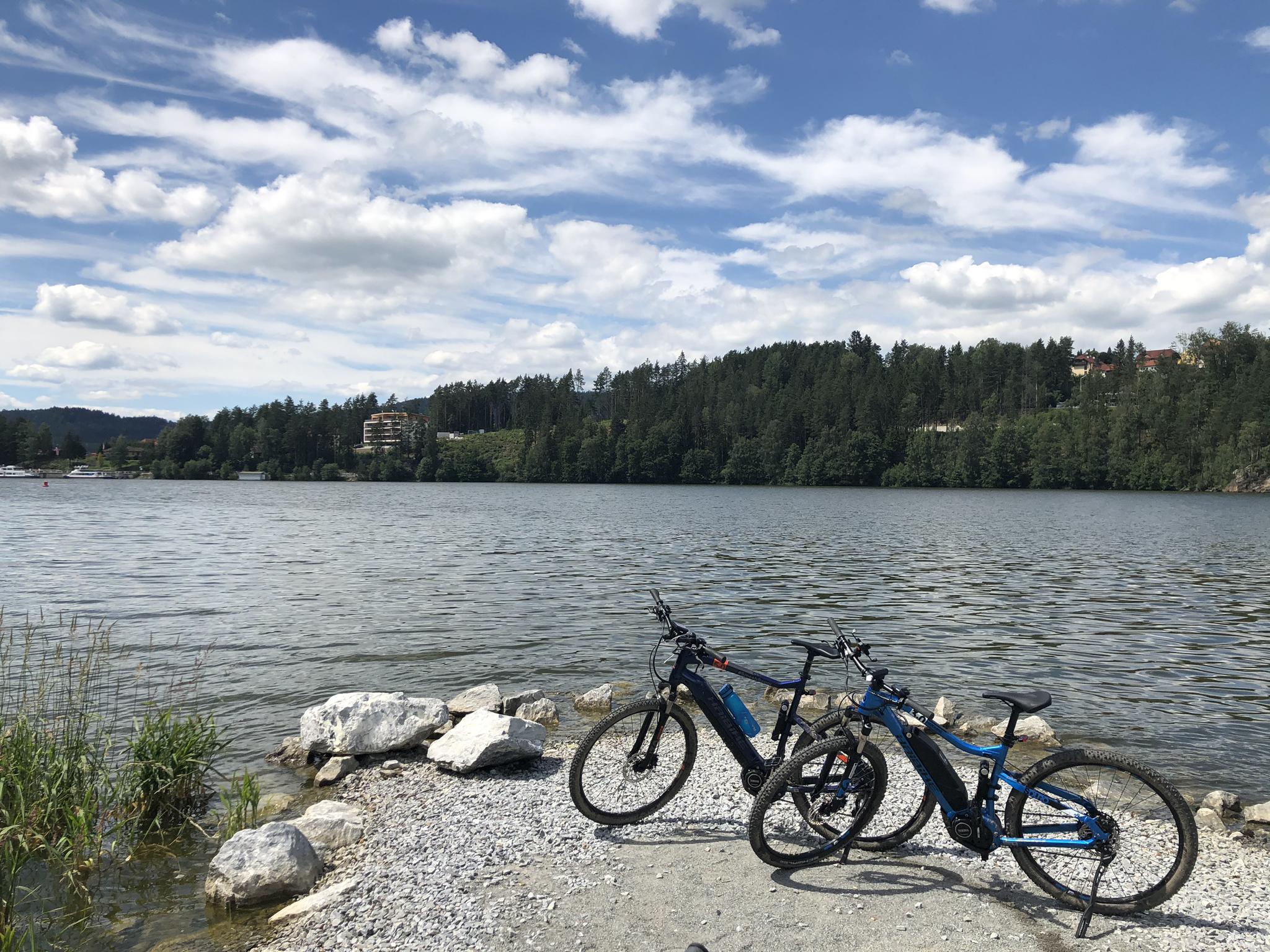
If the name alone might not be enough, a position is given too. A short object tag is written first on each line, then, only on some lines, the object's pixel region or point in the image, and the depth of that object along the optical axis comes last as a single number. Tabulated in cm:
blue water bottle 787
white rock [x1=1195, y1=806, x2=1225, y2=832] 927
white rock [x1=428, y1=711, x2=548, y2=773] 1042
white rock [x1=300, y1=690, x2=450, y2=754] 1146
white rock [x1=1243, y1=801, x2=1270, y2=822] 934
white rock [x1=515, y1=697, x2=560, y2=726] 1359
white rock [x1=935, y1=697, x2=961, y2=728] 1343
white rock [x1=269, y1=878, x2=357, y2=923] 693
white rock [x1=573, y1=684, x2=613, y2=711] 1466
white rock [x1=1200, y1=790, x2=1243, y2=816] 984
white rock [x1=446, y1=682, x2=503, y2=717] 1358
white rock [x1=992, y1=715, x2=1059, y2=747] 1282
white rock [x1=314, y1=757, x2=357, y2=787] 1079
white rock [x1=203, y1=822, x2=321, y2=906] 739
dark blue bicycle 789
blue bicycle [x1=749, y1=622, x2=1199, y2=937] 645
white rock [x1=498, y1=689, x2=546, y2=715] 1394
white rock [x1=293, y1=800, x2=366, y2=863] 833
